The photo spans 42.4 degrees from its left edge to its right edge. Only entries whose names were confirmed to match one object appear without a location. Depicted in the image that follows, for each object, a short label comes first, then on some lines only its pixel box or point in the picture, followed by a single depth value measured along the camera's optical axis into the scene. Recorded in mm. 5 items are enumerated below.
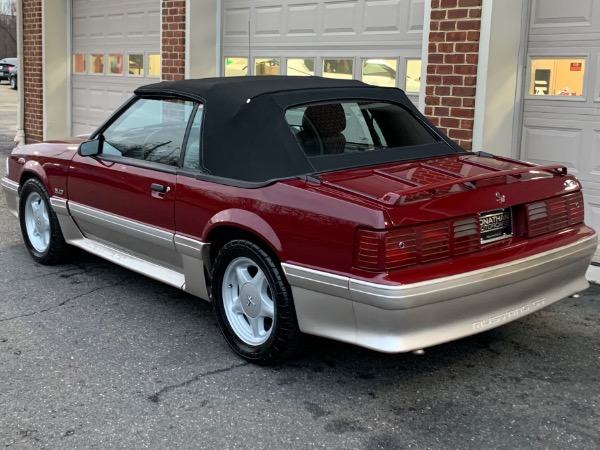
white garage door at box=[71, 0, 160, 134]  10959
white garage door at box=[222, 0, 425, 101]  7629
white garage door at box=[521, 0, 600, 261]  6223
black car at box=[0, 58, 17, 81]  40094
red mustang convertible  3570
